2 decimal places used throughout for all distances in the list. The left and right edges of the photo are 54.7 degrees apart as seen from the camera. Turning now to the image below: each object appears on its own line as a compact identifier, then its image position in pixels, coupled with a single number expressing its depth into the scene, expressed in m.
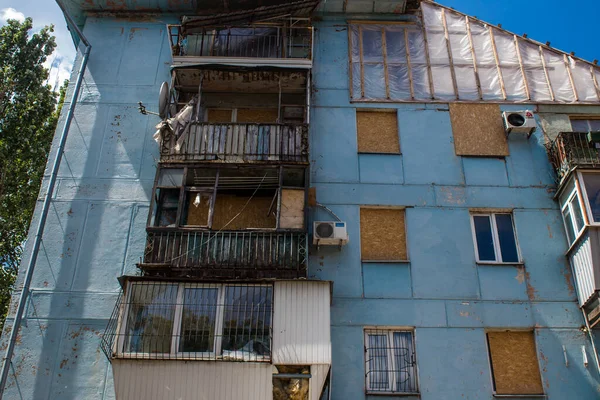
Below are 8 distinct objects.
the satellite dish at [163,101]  13.01
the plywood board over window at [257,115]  14.64
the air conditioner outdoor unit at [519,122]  13.93
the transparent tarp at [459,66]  14.85
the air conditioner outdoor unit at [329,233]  12.11
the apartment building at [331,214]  10.92
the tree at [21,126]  17.81
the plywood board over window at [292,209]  12.23
